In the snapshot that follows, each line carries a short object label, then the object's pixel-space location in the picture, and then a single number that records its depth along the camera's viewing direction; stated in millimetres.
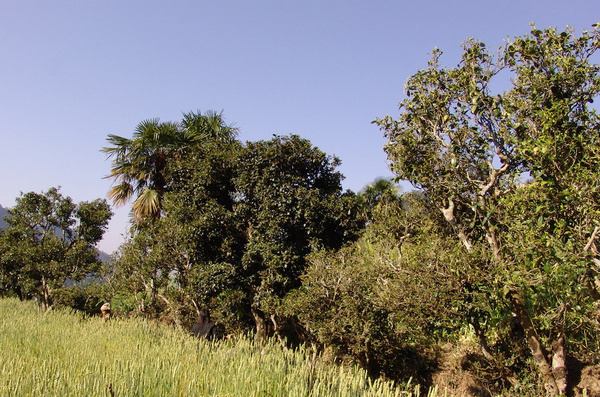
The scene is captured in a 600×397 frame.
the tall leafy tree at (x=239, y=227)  10508
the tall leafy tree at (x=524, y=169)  5219
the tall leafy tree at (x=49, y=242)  16906
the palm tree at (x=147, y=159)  13086
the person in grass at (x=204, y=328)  8173
